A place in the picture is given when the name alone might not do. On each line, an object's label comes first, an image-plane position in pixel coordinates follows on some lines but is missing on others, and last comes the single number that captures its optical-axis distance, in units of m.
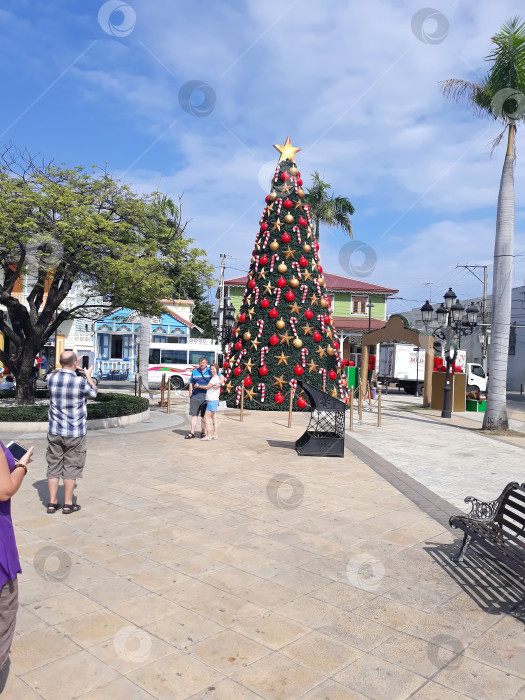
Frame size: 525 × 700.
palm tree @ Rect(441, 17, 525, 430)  14.34
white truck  31.36
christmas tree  18.08
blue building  32.50
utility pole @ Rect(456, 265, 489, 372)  38.32
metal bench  4.42
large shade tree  13.17
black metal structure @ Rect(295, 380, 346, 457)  10.30
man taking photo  6.31
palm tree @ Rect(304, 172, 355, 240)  34.78
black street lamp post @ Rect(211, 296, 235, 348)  21.12
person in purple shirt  2.92
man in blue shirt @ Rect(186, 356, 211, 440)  11.30
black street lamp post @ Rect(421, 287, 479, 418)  18.19
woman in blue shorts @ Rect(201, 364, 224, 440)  11.27
